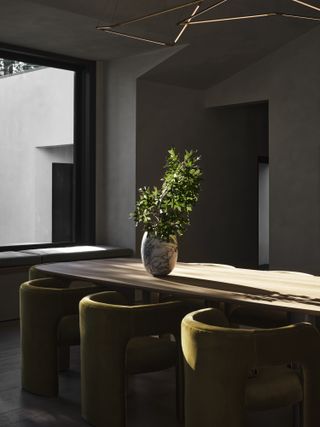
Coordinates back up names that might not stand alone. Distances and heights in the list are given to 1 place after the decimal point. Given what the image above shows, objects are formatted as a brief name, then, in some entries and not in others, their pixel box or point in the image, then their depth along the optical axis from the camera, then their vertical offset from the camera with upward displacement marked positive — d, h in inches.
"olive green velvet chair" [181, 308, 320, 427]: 106.8 -28.6
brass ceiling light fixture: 135.4 +42.4
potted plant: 158.4 -2.1
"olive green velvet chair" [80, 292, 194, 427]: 129.9 -30.3
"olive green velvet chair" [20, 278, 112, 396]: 156.2 -31.0
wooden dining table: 124.0 -17.6
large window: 311.1 +29.0
